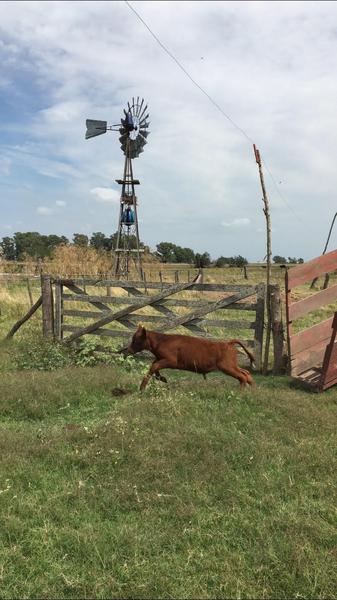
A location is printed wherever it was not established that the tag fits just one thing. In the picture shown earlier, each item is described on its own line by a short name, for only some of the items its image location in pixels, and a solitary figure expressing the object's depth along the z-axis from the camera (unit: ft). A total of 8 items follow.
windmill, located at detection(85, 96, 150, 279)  90.94
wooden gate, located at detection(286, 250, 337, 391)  23.84
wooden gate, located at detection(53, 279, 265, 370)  27.71
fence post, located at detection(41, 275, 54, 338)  34.06
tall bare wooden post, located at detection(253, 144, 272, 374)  26.40
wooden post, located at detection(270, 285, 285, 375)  26.30
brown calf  21.94
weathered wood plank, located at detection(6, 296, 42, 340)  34.06
